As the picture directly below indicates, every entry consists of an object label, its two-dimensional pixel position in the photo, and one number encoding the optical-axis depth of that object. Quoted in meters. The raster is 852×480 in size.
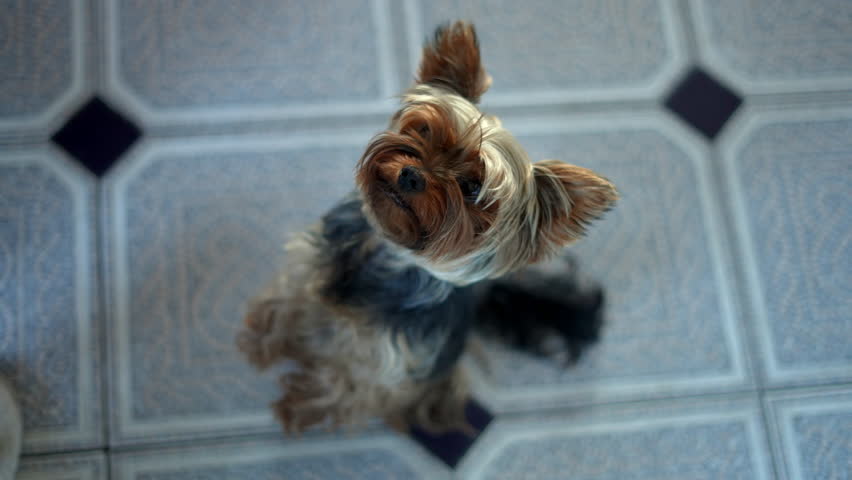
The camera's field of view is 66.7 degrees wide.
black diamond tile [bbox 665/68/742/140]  1.55
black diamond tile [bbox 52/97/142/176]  1.40
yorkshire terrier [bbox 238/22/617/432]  0.87
